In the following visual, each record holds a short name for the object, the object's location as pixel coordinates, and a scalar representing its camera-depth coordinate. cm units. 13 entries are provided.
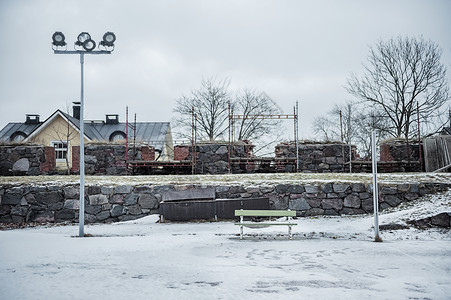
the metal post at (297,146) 1727
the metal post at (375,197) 940
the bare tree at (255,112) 3416
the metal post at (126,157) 1747
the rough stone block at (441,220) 1069
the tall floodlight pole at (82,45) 1055
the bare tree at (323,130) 3634
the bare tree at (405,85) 2577
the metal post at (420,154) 1740
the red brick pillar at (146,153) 1842
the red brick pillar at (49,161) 1834
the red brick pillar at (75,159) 1814
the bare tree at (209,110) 3375
